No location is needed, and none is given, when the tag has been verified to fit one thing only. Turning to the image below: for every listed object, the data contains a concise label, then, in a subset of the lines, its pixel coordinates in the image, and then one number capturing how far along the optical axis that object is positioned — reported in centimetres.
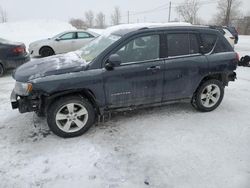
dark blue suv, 295
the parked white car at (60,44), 872
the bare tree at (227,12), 3788
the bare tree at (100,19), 7687
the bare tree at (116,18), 7423
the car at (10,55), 599
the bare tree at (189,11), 4373
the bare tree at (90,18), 7476
